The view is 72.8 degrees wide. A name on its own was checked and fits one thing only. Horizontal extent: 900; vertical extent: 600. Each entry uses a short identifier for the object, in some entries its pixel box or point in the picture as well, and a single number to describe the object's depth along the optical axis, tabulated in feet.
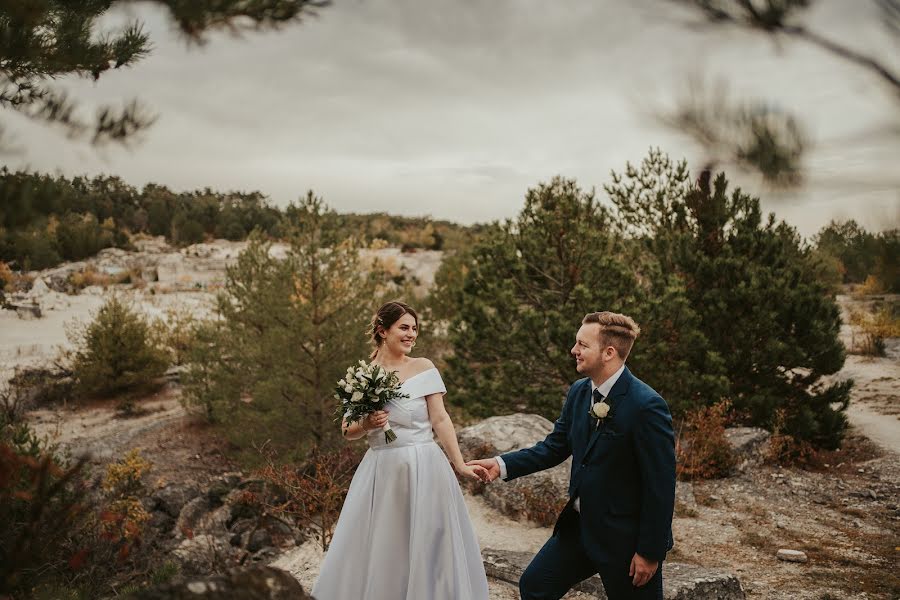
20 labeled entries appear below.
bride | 11.30
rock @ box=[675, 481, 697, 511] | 25.12
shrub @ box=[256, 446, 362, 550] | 23.47
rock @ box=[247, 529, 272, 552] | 26.11
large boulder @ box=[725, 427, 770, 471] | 30.83
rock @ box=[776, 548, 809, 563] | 19.26
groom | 8.71
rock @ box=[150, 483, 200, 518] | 34.09
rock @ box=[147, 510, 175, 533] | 32.17
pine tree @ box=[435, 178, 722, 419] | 30.96
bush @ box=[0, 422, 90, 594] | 5.28
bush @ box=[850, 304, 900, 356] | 61.11
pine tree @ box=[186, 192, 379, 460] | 37.17
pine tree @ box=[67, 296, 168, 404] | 55.47
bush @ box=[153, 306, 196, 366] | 61.67
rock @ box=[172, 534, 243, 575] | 23.99
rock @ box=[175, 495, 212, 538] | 30.22
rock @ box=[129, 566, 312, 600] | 5.78
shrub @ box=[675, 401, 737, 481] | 29.14
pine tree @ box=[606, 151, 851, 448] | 34.17
